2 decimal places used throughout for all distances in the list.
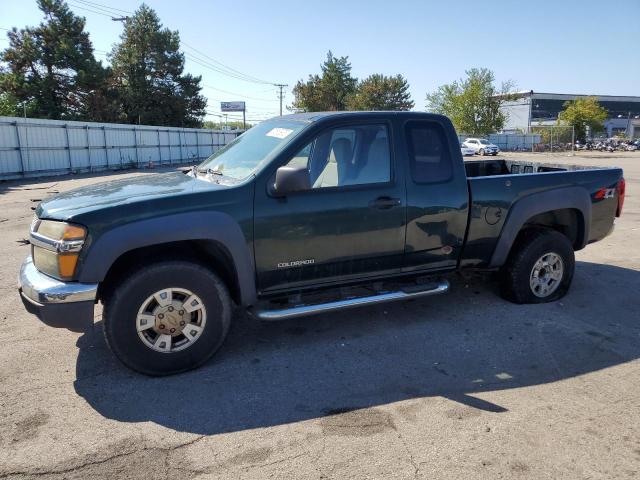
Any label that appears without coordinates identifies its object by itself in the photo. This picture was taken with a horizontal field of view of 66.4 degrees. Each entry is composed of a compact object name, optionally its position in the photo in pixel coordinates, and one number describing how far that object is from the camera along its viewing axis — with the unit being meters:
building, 77.19
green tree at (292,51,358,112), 65.62
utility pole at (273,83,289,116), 85.36
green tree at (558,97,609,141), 59.97
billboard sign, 79.54
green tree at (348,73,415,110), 64.38
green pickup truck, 3.41
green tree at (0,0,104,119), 39.38
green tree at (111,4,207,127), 49.28
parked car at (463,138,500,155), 40.41
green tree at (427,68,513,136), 53.94
